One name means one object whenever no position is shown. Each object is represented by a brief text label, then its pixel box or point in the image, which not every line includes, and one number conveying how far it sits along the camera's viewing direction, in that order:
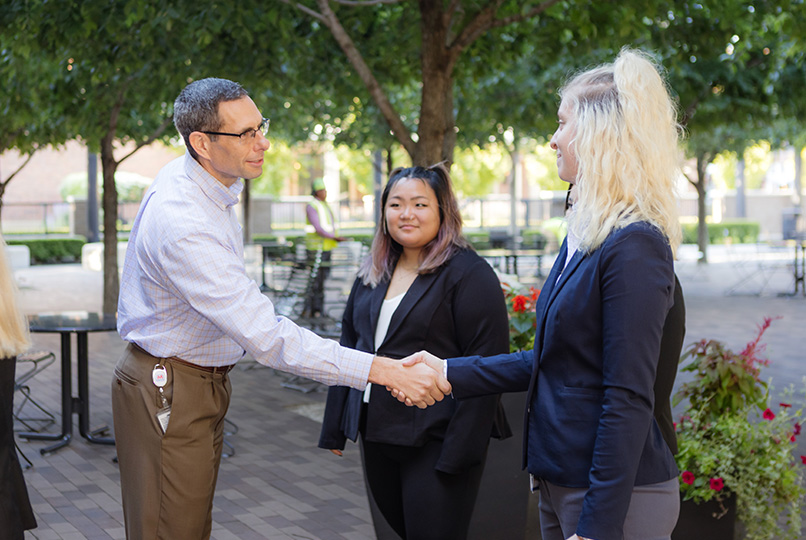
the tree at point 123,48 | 7.55
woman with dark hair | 3.32
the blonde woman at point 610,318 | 2.08
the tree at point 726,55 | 8.48
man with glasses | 2.68
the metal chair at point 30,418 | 7.08
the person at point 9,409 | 3.40
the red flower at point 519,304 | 4.91
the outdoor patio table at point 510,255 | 17.50
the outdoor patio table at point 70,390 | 6.70
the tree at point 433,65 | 6.90
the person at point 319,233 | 12.01
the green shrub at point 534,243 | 19.67
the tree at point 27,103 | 9.33
